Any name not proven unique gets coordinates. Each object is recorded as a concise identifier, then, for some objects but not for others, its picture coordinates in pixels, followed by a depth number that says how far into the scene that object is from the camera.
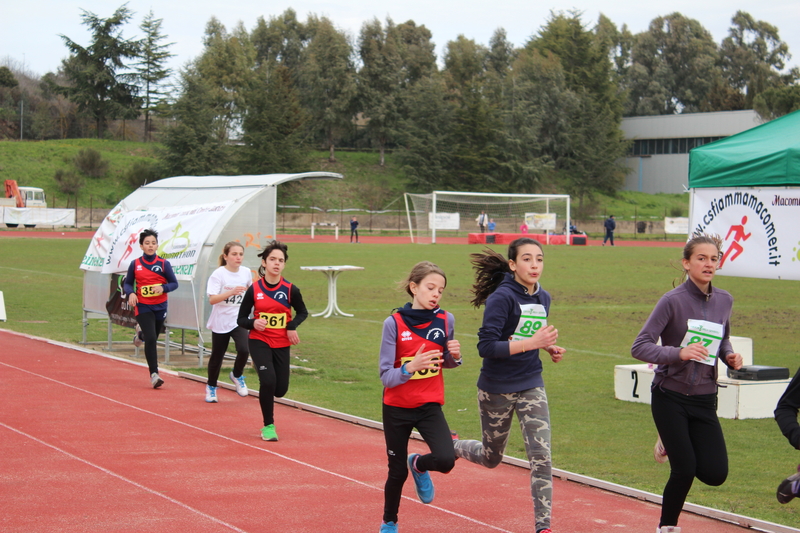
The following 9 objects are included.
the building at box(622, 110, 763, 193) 78.19
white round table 18.29
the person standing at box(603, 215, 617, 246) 51.97
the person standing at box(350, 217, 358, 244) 50.69
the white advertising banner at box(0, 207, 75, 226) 56.09
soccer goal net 57.38
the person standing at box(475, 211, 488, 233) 56.53
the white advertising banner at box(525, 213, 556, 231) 57.19
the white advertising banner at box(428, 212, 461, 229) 58.13
